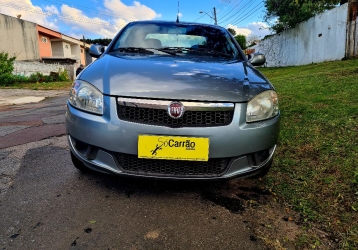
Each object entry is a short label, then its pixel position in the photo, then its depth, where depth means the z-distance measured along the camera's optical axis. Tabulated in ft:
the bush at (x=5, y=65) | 56.95
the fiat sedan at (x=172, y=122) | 6.03
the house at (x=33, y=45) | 73.72
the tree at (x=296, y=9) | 50.29
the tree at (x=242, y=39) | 108.30
